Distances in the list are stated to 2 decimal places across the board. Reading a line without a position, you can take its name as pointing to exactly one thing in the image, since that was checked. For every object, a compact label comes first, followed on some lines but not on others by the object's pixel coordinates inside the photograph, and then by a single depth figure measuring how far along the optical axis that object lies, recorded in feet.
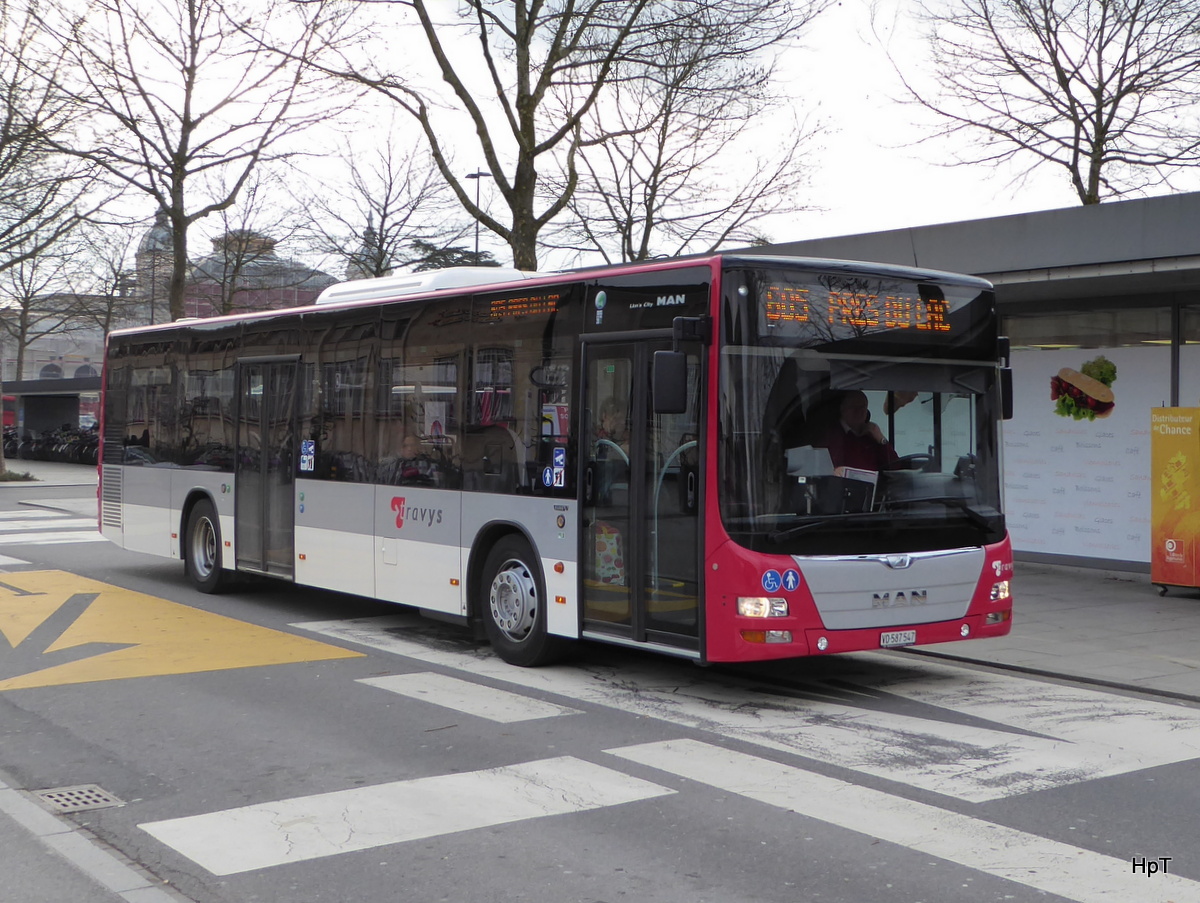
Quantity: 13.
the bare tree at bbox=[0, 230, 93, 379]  124.95
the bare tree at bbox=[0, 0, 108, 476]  90.02
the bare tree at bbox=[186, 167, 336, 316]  125.90
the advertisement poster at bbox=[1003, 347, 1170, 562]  49.37
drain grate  19.69
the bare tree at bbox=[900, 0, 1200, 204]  83.15
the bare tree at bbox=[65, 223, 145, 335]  132.16
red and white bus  26.27
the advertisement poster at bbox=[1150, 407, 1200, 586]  44.16
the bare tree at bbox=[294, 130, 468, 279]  123.95
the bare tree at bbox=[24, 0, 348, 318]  83.37
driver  26.81
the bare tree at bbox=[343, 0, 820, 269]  65.62
